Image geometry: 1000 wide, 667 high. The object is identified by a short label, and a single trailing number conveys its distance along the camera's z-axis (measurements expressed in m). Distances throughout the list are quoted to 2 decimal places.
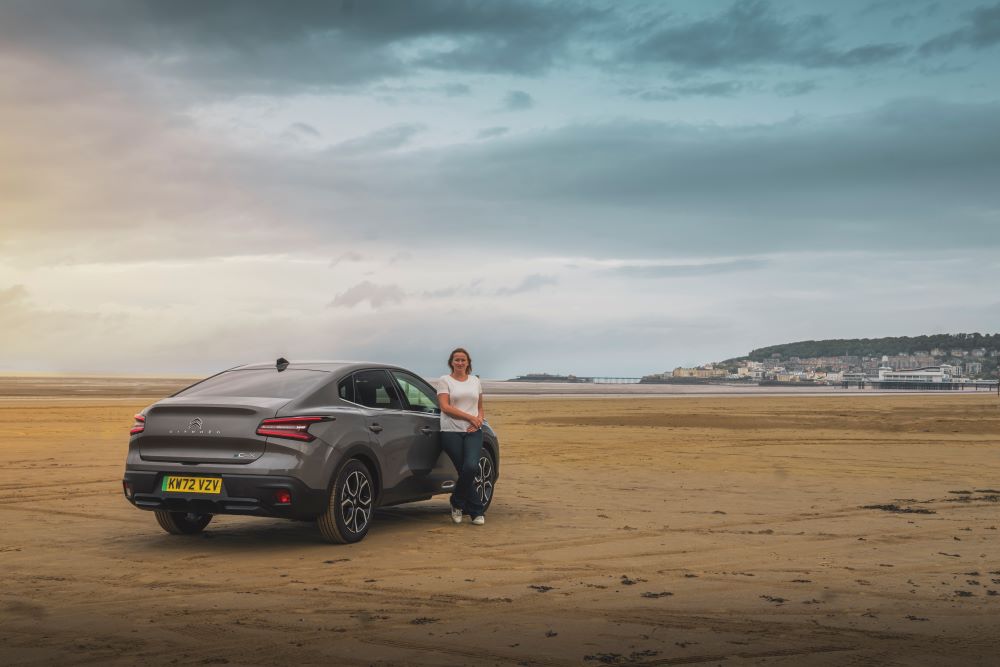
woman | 11.71
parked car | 9.62
